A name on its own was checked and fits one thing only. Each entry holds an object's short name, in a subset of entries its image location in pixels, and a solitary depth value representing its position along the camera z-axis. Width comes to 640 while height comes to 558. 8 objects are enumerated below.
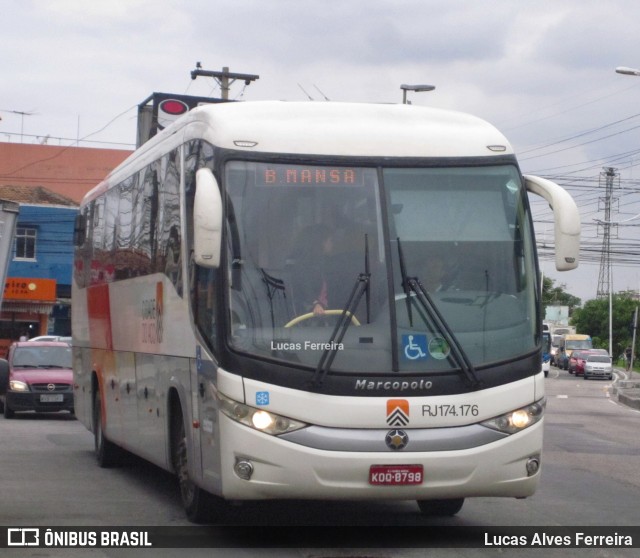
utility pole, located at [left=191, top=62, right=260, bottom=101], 40.38
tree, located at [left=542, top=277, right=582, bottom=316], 178.02
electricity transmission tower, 81.44
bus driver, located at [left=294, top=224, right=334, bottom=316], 9.09
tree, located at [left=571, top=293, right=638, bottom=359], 111.25
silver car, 70.81
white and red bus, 8.78
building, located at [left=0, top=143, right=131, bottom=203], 59.97
